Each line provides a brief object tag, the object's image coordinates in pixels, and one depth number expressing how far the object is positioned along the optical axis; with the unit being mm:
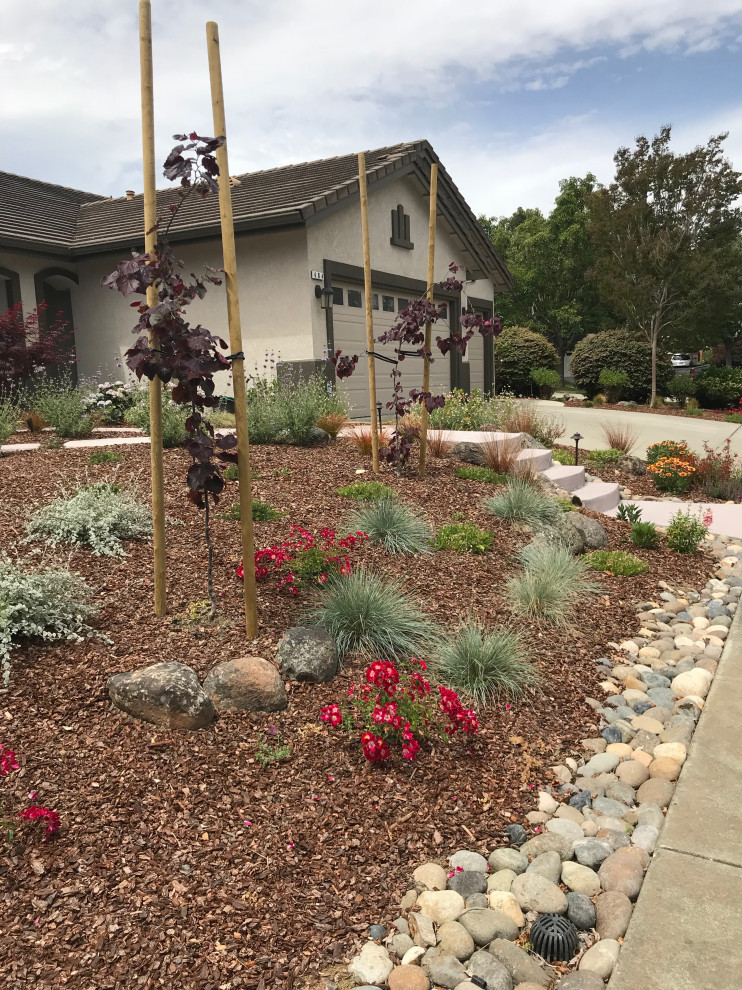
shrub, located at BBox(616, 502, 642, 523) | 6949
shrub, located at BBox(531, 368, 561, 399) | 22062
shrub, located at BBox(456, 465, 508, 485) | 7113
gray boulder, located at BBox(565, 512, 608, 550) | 6246
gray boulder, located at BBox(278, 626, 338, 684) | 3328
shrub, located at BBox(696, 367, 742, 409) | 19438
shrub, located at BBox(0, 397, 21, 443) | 7632
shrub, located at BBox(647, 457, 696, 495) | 8562
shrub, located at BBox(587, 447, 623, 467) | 9688
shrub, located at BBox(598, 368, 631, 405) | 19609
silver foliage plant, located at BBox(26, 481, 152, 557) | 4352
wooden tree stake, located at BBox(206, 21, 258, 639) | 3170
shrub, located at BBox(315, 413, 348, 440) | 8305
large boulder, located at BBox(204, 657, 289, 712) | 3080
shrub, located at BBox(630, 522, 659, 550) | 6258
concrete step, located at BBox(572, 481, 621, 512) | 7641
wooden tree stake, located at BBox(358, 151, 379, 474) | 6363
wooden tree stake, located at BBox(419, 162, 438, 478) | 6596
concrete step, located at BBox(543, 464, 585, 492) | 7852
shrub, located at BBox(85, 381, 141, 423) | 10164
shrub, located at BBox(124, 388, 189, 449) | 7449
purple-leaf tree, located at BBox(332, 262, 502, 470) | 6660
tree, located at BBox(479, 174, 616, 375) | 31156
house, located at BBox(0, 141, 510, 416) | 11789
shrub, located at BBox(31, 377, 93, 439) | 8588
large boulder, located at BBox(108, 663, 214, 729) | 2898
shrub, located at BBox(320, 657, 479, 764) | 2902
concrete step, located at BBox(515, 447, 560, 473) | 7823
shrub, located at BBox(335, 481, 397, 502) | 5930
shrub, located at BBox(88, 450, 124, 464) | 6520
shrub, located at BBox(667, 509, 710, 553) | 6270
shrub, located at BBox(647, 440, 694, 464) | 9134
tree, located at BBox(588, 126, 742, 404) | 19078
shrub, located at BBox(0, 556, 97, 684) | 3172
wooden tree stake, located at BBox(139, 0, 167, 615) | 3152
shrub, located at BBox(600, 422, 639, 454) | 10453
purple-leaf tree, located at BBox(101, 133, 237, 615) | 3020
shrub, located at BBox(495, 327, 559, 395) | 22469
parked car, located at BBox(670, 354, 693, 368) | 36088
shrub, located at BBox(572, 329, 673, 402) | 20062
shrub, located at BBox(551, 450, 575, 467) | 9055
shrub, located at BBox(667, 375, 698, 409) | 20016
